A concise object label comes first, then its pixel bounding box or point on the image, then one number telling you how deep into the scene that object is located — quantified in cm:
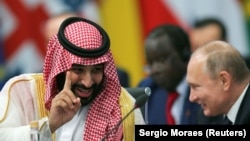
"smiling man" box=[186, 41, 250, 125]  980
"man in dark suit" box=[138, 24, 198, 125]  1195
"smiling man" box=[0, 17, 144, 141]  880
